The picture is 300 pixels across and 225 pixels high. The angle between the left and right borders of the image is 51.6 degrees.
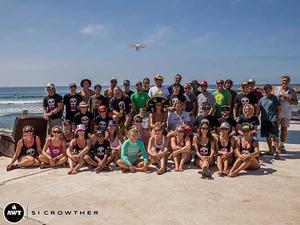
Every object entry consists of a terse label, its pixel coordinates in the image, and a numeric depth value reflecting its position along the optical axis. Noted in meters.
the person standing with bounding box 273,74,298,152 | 7.51
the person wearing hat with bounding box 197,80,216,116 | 7.79
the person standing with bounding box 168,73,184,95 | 8.16
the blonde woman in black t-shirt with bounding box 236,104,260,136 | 6.80
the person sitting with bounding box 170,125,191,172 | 6.56
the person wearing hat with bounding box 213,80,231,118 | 7.73
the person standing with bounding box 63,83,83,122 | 7.87
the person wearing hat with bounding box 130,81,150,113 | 8.11
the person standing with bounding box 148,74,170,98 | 8.08
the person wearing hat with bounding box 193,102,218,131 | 6.97
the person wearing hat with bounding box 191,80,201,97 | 8.51
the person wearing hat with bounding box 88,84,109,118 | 7.81
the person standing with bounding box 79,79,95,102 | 8.33
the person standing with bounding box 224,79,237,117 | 7.91
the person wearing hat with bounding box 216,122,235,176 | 6.19
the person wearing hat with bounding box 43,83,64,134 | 7.75
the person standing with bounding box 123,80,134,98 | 8.29
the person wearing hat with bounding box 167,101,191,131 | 7.23
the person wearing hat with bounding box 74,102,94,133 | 7.38
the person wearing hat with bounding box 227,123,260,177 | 6.05
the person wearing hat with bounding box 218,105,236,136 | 6.88
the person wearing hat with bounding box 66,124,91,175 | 6.56
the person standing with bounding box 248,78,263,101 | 7.42
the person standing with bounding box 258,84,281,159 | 7.37
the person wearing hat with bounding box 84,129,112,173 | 6.56
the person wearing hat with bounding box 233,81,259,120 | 7.27
